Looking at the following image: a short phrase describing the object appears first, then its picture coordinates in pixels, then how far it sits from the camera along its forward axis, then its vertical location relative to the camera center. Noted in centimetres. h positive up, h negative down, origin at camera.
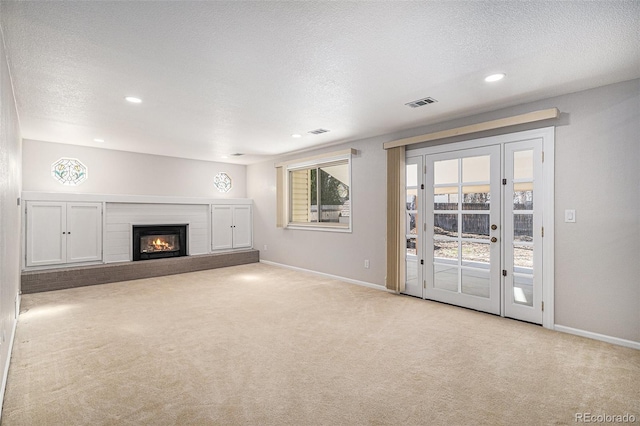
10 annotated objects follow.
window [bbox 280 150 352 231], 594 +38
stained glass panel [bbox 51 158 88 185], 577 +73
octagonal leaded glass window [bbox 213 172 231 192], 787 +72
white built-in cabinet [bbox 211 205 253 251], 734 -35
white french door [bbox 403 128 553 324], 363 -16
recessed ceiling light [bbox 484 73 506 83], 294 +122
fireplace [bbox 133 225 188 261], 630 -59
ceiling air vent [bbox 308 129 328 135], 491 +121
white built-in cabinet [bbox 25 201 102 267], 515 -34
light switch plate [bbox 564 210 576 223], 334 -5
